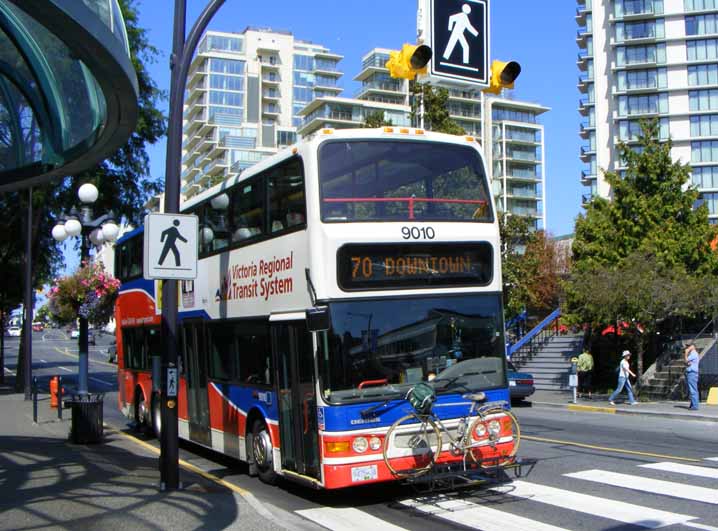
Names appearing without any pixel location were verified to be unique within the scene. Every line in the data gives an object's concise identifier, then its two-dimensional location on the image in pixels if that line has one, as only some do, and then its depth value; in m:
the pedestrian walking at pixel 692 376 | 20.34
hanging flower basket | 19.98
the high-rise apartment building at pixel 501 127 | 108.19
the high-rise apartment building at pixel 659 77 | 79.62
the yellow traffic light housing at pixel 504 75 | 9.94
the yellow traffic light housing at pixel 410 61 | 8.91
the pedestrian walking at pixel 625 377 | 22.88
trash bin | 15.09
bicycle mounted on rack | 9.13
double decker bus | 9.22
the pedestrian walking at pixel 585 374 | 26.14
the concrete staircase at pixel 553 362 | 30.91
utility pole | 10.11
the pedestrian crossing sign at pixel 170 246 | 10.03
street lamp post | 18.28
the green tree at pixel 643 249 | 23.45
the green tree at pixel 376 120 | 26.69
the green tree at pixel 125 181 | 30.22
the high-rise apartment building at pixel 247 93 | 110.69
